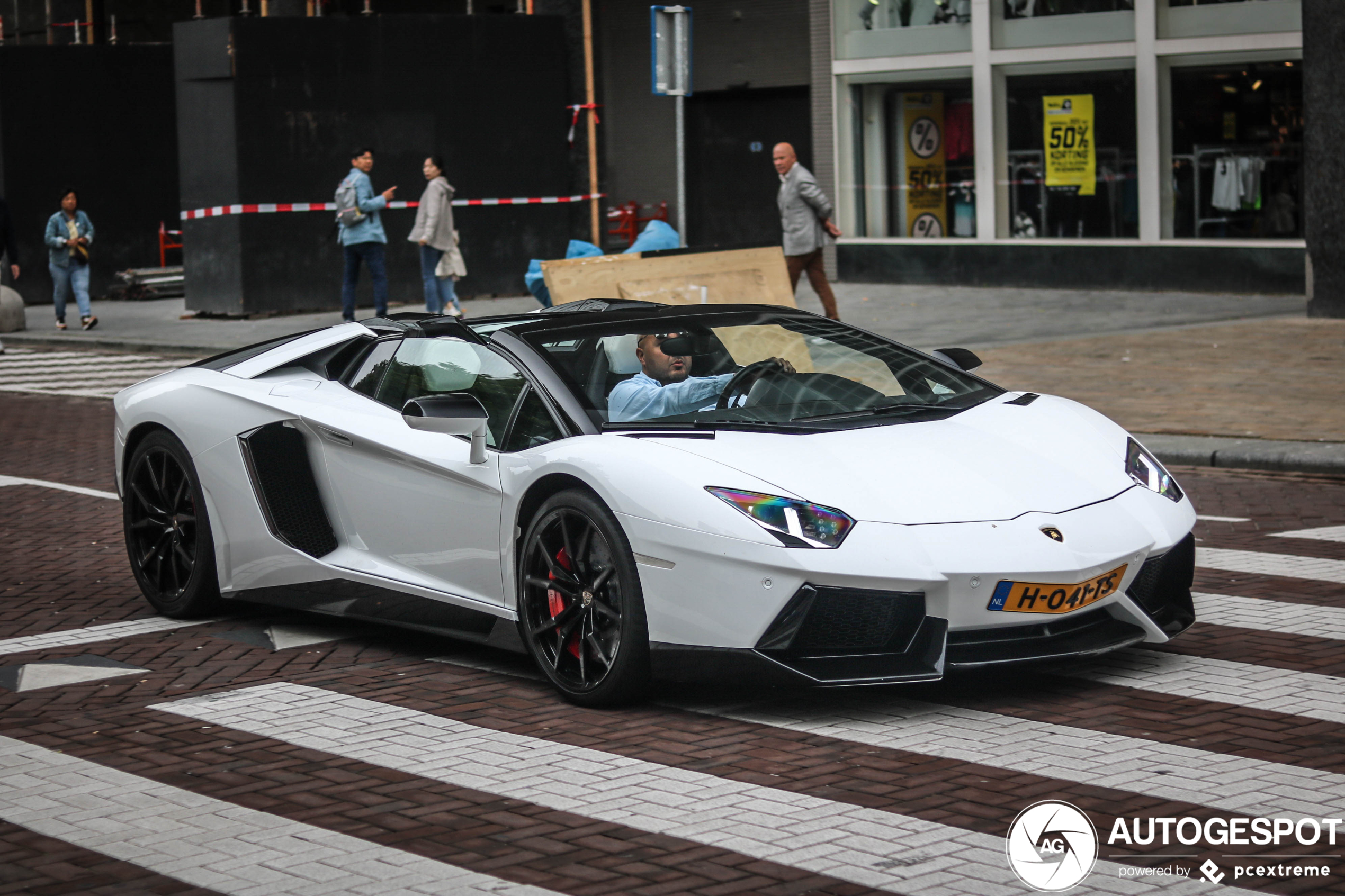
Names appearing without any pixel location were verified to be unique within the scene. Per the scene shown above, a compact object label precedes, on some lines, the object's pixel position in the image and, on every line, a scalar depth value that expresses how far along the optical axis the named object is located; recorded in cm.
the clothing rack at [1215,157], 1995
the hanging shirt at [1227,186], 2017
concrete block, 2281
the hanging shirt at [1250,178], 2000
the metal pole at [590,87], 2570
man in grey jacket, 1619
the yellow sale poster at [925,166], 2295
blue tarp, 1139
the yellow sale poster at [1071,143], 2136
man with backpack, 1977
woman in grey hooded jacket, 2003
